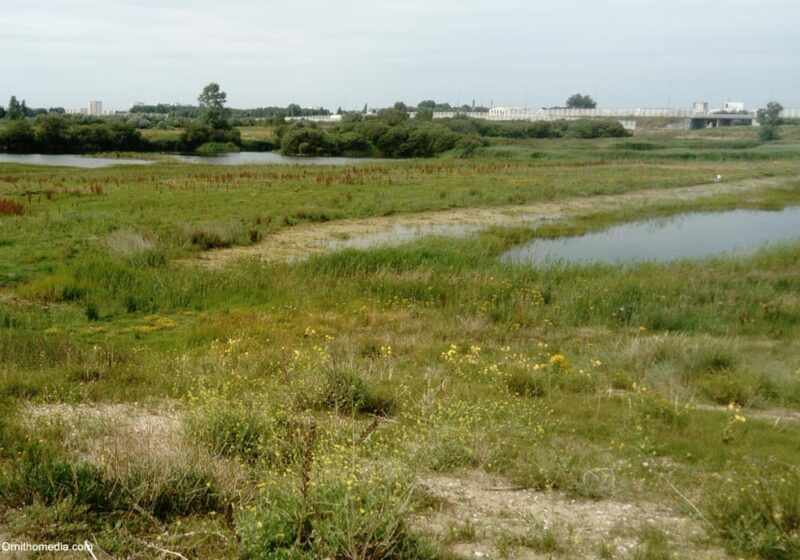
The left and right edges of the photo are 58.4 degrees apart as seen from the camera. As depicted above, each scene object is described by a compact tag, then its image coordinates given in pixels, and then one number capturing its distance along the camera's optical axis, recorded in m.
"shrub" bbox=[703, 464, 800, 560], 4.52
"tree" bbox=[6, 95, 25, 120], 104.56
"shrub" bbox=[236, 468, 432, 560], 4.09
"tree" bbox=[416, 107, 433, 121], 113.64
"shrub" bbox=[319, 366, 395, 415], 7.48
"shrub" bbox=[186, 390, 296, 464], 5.75
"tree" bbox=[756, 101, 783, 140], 77.88
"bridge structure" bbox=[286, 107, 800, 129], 118.62
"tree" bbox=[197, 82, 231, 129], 132.38
